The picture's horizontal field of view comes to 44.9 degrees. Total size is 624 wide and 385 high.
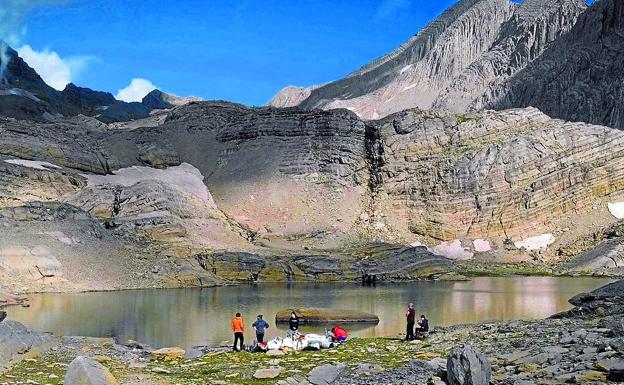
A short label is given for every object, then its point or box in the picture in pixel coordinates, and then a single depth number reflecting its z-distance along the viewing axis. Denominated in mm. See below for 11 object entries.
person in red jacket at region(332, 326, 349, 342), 34900
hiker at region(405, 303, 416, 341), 34781
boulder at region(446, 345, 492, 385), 17828
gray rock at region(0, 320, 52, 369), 27778
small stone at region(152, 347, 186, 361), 31200
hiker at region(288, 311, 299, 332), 34816
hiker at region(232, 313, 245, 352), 33500
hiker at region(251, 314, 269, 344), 33344
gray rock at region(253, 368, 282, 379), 23203
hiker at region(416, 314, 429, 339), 35031
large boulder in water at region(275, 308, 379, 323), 47219
